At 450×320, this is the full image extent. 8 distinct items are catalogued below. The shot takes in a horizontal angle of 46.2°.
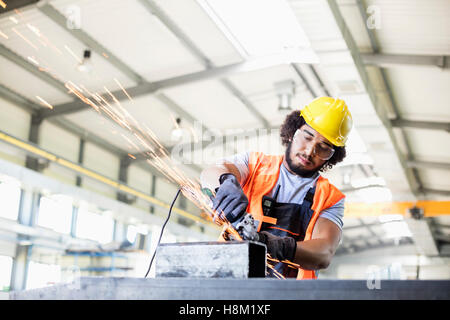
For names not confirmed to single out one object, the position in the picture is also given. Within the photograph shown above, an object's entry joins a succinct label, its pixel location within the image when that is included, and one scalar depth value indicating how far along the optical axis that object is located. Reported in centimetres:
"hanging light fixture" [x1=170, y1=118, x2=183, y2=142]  910
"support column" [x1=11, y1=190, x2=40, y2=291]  945
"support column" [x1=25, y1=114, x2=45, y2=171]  942
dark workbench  123
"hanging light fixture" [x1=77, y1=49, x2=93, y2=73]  702
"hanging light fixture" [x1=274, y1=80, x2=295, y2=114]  871
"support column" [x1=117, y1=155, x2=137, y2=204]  1227
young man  256
